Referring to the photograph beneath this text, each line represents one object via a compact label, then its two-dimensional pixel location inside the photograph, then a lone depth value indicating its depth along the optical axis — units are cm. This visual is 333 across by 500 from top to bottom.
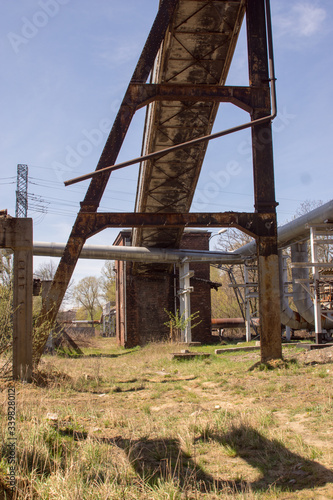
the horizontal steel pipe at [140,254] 1694
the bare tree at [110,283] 5369
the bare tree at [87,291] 6819
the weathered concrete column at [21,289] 742
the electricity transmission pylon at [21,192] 3548
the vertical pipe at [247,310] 1934
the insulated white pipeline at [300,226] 1264
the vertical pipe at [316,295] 1280
